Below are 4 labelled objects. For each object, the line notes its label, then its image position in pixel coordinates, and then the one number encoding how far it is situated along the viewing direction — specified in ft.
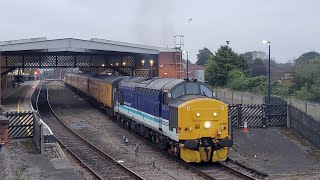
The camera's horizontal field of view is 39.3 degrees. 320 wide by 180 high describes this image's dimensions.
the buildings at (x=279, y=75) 223.84
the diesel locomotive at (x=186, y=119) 52.11
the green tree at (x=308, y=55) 286.29
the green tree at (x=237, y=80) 139.54
